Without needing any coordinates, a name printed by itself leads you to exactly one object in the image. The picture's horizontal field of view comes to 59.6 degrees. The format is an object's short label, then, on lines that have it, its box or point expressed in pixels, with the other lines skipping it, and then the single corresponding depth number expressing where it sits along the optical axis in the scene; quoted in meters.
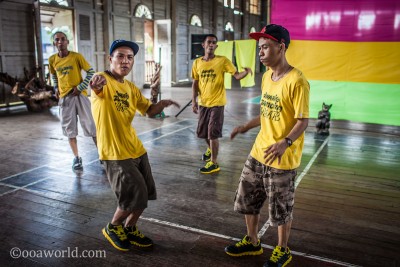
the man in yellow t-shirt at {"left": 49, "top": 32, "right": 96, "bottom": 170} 4.84
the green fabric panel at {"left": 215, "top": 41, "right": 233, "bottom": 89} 11.66
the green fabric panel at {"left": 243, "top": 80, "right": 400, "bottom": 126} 7.53
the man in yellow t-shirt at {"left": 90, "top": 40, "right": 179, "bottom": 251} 2.63
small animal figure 7.21
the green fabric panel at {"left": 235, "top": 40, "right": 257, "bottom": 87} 11.27
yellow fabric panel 7.41
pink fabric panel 7.29
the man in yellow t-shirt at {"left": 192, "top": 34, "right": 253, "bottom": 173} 4.89
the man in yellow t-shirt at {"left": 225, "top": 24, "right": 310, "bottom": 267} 2.32
